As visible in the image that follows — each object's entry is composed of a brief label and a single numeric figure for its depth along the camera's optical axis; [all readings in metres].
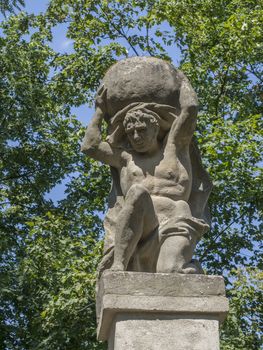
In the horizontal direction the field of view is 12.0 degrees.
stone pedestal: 9.82
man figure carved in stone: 10.69
